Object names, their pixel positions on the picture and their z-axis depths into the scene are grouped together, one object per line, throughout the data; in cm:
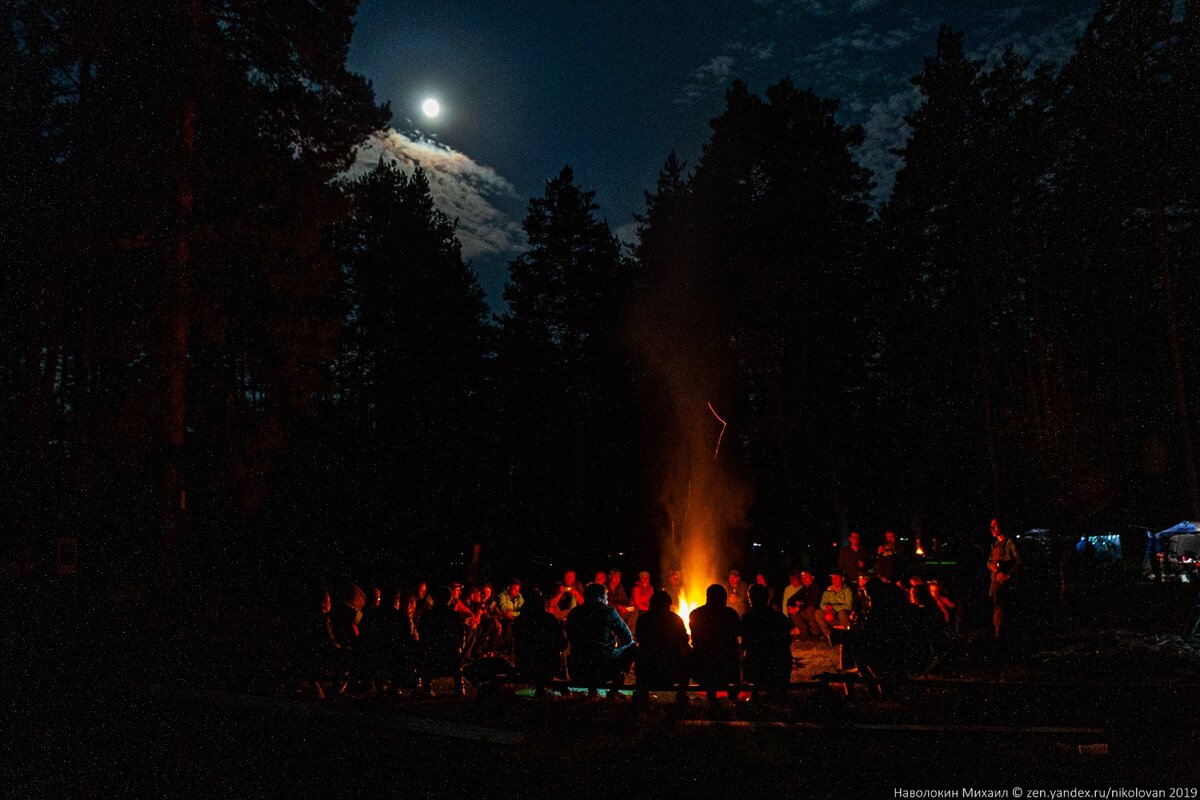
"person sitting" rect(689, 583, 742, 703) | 895
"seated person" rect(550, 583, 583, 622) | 1388
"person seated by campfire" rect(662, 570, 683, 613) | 1466
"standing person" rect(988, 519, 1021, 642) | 1205
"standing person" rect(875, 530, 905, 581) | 1351
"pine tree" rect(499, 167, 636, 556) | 3378
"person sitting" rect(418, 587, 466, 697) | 1009
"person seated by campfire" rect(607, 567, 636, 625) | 1479
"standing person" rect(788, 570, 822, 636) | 1478
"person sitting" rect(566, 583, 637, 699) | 952
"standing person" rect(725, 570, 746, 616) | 1422
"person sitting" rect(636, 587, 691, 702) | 910
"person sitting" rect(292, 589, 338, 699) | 1012
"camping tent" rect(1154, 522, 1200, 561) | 2409
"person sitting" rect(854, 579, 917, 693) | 891
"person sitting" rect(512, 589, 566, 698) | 961
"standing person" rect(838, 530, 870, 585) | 1511
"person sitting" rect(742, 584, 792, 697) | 866
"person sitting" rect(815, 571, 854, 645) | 1405
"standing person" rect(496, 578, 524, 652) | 1445
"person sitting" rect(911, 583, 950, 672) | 911
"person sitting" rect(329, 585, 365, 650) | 1032
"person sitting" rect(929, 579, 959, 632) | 1240
